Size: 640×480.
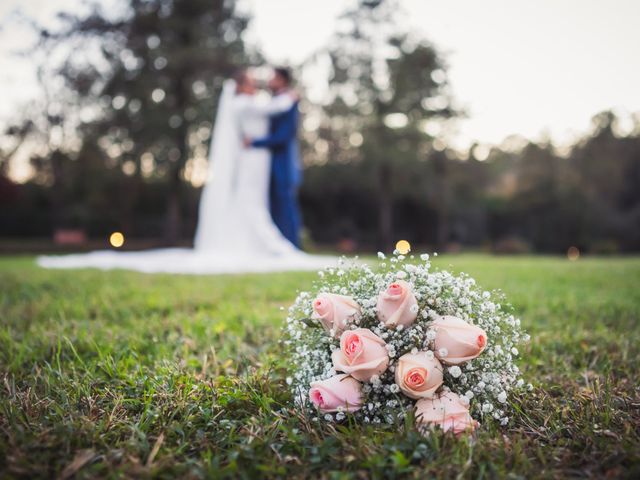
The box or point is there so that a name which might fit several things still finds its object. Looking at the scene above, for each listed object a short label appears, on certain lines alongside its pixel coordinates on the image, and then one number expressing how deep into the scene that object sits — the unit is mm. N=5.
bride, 9078
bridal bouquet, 1261
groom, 9117
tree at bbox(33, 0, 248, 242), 15484
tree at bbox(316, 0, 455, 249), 18109
